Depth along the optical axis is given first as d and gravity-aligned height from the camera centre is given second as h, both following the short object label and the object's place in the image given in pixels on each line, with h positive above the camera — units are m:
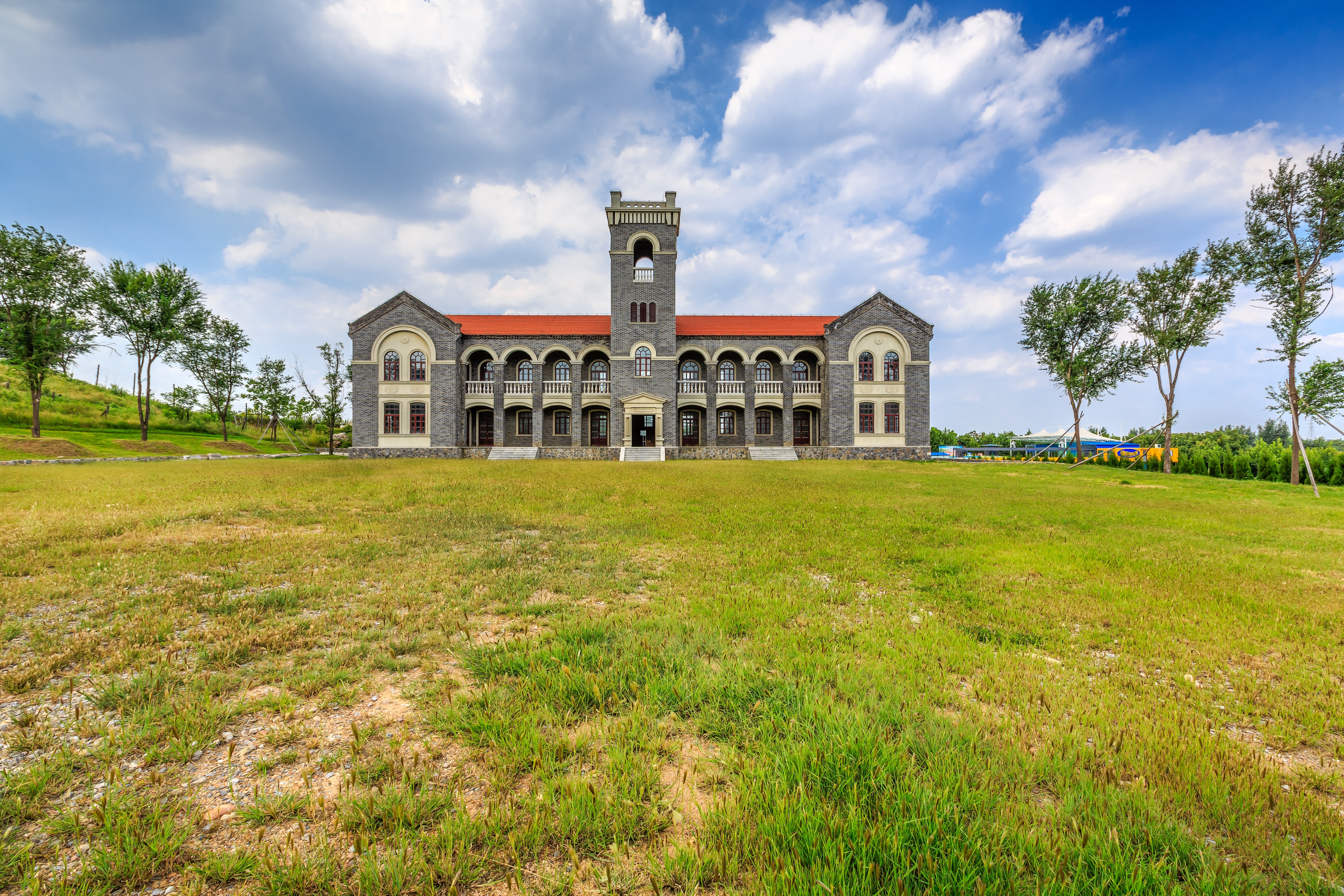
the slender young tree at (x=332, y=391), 41.03 +4.87
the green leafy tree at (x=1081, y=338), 29.47 +6.98
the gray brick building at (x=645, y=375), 31.89 +4.89
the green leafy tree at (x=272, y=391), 40.94 +5.01
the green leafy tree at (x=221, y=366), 42.97 +7.53
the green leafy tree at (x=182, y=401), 41.50 +4.07
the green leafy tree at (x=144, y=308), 33.91 +10.18
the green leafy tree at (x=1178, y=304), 23.38 +7.38
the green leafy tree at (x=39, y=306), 27.94 +8.97
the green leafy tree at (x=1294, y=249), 17.66 +7.66
